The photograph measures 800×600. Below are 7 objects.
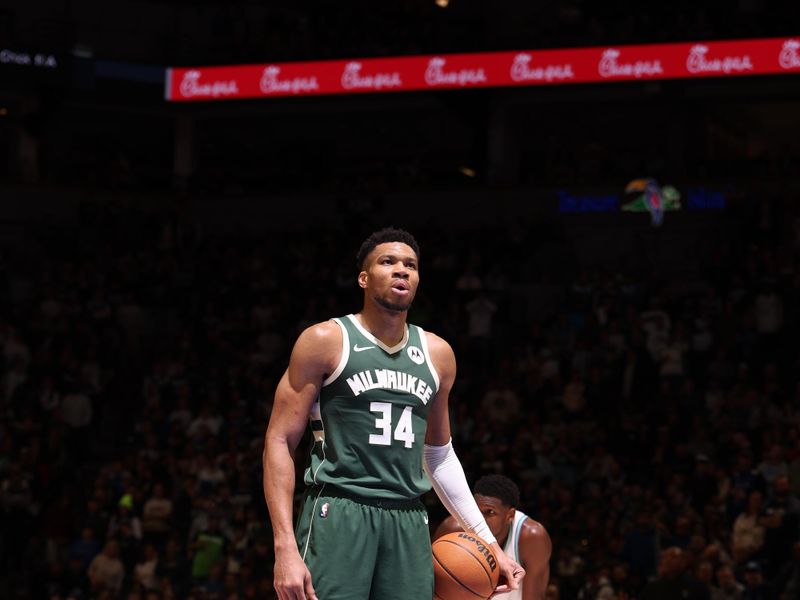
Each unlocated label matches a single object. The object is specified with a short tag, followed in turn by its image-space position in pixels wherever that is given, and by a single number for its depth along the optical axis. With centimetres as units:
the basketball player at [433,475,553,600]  737
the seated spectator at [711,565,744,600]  1176
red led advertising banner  2092
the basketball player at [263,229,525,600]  493
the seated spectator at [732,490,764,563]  1248
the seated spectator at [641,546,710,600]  1109
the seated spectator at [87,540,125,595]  1452
